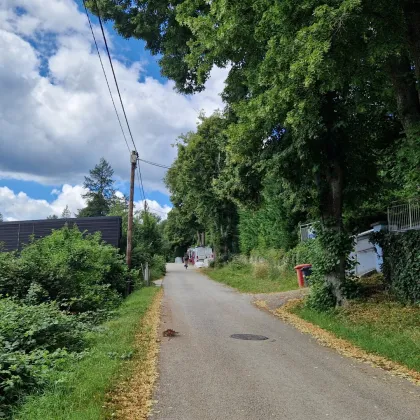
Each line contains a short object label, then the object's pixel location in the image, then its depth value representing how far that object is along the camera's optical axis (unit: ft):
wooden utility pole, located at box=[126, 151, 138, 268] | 69.95
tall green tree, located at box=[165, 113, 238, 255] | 113.19
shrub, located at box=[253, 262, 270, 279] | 79.69
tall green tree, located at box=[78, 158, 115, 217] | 292.20
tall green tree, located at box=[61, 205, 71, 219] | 362.70
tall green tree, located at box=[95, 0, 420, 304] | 25.55
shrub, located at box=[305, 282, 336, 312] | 40.09
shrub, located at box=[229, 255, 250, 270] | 103.04
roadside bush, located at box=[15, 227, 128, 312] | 45.32
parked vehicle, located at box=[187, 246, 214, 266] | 178.81
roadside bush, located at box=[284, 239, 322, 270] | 67.92
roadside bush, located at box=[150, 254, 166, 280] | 106.03
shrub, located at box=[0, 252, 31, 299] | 44.11
